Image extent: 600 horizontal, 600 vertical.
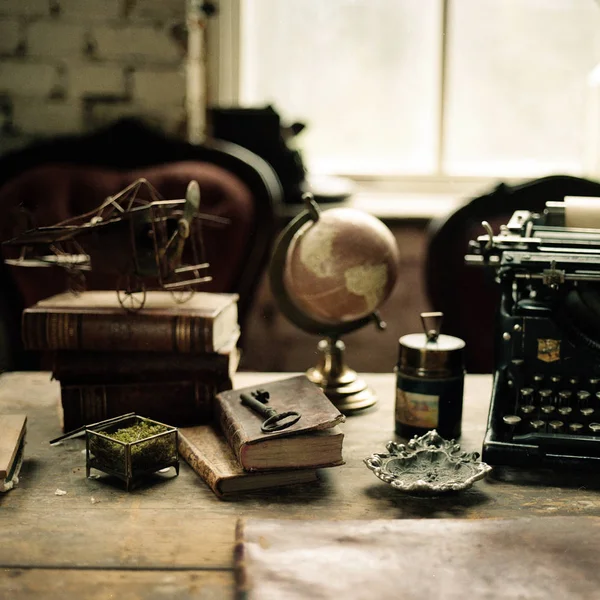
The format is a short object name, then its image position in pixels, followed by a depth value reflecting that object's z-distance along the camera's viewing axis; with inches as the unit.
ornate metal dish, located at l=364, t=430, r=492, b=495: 45.9
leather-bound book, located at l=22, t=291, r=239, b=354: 56.1
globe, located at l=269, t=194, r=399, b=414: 59.8
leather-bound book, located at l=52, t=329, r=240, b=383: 57.1
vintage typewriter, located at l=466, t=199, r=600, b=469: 51.5
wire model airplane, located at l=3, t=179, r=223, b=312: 57.3
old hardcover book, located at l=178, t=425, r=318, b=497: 47.1
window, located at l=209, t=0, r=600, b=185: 117.8
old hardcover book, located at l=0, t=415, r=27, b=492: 46.5
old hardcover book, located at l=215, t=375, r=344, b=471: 47.2
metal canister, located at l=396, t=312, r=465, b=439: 54.4
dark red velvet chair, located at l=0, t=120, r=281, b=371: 91.0
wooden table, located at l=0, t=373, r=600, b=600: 37.9
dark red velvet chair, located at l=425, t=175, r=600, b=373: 88.7
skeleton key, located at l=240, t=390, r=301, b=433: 48.0
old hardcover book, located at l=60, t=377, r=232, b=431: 57.5
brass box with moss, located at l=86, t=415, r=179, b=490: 47.3
